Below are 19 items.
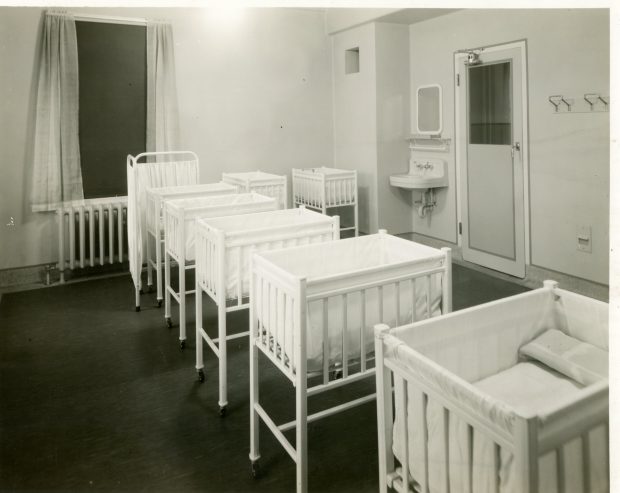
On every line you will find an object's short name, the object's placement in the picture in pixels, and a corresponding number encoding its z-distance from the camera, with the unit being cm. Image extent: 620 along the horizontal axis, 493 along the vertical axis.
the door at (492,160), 397
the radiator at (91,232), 417
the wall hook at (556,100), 354
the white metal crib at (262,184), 443
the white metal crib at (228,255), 225
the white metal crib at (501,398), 97
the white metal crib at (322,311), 167
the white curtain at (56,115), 397
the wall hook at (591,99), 329
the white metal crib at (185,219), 286
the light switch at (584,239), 347
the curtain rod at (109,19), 412
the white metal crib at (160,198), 349
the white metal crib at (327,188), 471
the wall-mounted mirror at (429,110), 471
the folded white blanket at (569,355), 143
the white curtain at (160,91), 437
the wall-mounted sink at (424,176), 465
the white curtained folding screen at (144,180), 355
